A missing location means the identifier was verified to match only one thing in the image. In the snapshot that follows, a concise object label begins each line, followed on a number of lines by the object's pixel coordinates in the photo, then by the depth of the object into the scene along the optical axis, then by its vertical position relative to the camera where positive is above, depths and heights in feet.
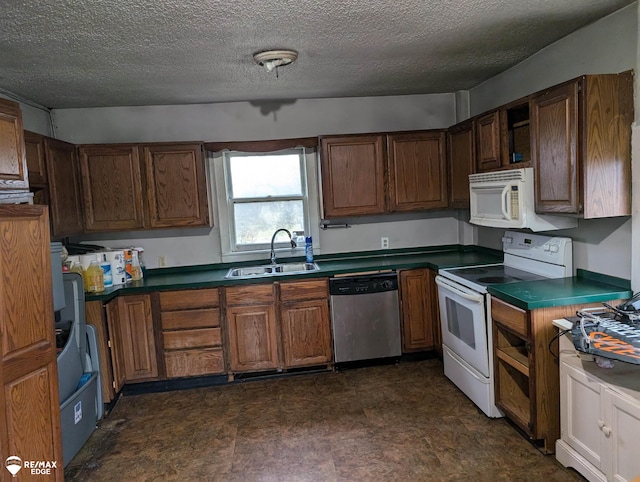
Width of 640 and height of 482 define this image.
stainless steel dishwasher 12.35 -3.08
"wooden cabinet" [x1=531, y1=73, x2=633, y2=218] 7.79 +0.81
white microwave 9.26 -0.20
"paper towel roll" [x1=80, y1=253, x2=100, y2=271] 11.56 -0.98
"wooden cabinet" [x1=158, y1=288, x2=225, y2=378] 11.93 -3.11
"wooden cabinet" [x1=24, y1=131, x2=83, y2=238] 10.33 +1.04
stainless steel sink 12.83 -1.77
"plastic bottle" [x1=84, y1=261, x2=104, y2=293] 11.25 -1.47
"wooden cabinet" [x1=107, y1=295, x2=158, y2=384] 11.68 -3.15
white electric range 9.55 -2.26
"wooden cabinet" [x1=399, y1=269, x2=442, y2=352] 12.77 -3.05
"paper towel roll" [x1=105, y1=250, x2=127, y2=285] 12.10 -1.27
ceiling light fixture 8.92 +3.01
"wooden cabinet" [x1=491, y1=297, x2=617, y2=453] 8.07 -3.19
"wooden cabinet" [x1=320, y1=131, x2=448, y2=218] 13.10 +0.86
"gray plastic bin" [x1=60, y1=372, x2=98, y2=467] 8.67 -3.99
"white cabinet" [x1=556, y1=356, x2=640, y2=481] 6.39 -3.62
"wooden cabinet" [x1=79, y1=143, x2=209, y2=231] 12.39 +0.86
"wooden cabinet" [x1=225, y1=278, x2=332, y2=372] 12.17 -3.13
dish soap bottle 13.83 -1.28
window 13.93 +0.37
